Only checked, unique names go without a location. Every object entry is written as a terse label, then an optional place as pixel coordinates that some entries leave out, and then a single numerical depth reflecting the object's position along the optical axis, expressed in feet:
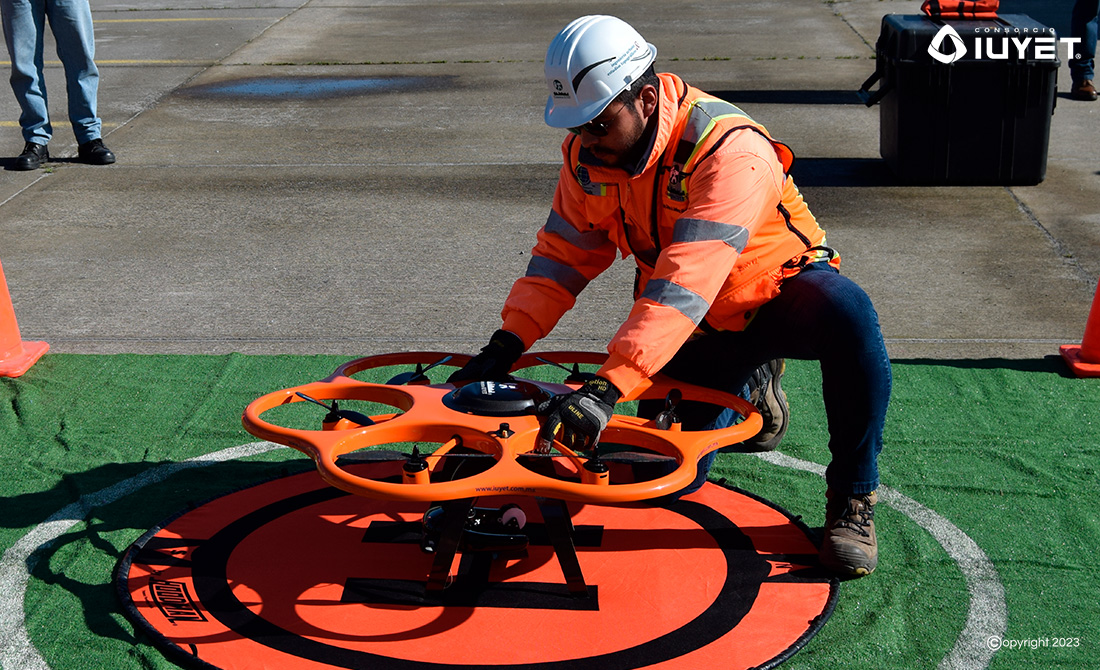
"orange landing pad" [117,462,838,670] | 10.07
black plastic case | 24.29
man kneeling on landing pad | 10.35
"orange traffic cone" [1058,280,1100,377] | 15.97
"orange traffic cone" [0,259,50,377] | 16.12
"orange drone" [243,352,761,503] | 9.65
